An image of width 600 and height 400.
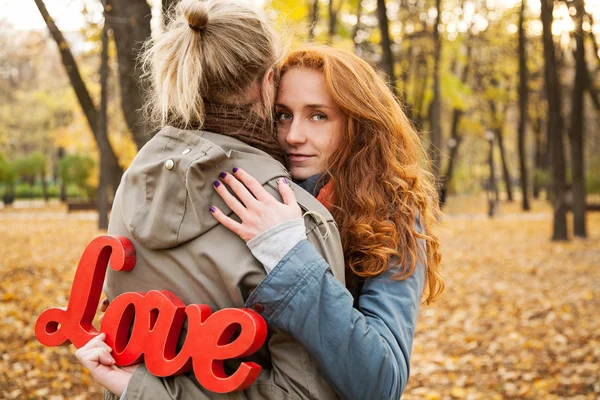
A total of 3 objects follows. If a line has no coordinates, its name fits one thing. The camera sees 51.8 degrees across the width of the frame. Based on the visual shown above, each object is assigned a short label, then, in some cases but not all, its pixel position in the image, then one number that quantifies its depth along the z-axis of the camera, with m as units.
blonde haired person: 1.75
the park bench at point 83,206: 27.06
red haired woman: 1.72
